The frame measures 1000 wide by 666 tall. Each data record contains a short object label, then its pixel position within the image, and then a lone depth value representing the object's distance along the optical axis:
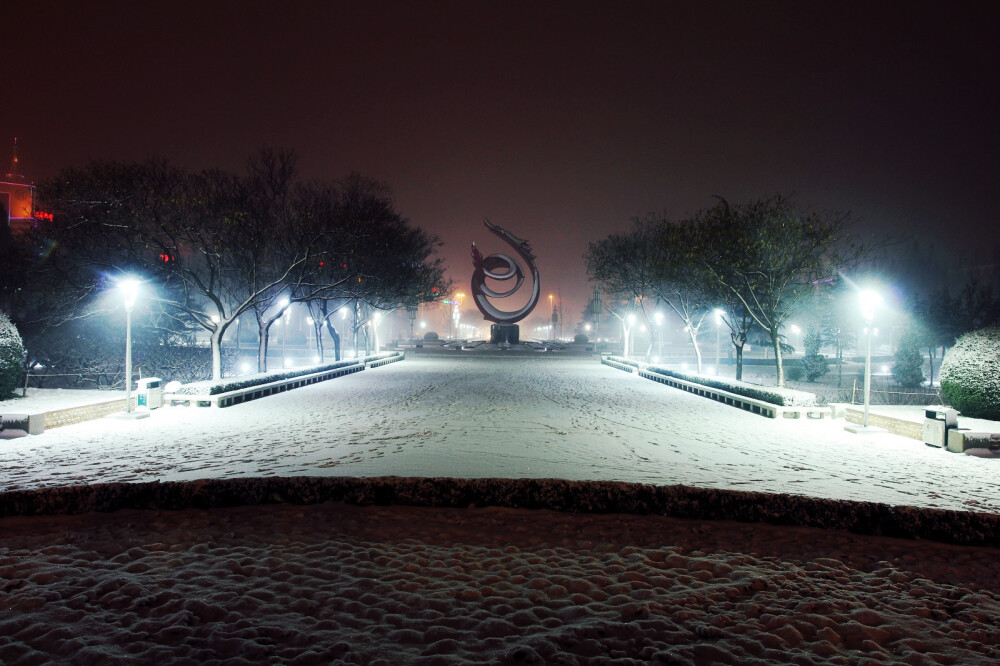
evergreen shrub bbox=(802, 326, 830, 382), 36.38
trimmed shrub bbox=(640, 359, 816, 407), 16.27
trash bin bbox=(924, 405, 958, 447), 11.63
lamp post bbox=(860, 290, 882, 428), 14.07
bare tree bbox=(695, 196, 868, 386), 20.83
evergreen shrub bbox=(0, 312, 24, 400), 16.61
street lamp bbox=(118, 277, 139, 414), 15.37
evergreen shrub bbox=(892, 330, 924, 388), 33.97
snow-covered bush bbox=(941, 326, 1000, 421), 14.44
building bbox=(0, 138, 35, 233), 140.75
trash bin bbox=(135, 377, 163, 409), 15.72
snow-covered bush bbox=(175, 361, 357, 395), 17.28
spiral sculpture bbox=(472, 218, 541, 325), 62.41
